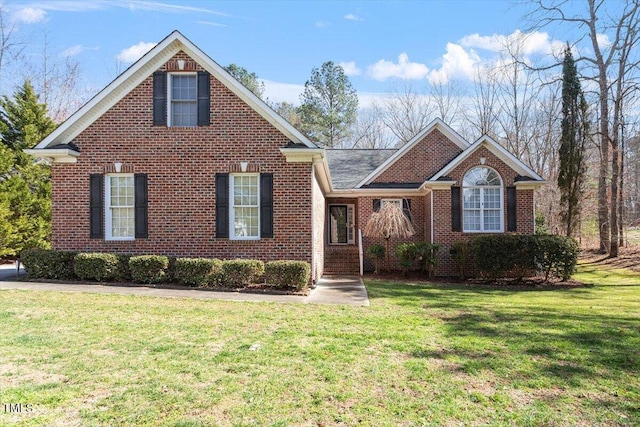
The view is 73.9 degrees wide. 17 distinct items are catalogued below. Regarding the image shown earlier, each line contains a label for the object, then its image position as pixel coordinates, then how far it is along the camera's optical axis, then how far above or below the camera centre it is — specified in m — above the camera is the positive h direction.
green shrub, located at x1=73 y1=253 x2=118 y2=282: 11.38 -1.13
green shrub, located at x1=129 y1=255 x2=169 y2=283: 11.30 -1.18
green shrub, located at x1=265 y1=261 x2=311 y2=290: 10.89 -1.28
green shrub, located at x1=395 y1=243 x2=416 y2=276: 15.88 -1.16
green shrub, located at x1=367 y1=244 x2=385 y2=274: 16.94 -1.19
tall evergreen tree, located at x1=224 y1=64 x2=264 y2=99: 39.88 +14.00
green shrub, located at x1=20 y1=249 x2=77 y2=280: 11.55 -1.11
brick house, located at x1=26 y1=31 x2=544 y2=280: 12.31 +1.61
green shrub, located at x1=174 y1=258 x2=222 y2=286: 11.09 -1.21
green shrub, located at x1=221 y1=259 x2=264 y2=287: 10.98 -1.25
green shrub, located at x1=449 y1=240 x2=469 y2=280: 15.11 -1.10
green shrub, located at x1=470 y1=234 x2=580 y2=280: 14.04 -1.01
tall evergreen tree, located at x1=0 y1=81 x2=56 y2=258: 17.62 +2.11
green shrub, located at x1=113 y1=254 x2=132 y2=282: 11.51 -1.26
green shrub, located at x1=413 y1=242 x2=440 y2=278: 15.75 -1.12
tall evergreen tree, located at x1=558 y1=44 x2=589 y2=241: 21.91 +4.12
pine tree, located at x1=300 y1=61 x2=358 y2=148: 39.31 +11.24
